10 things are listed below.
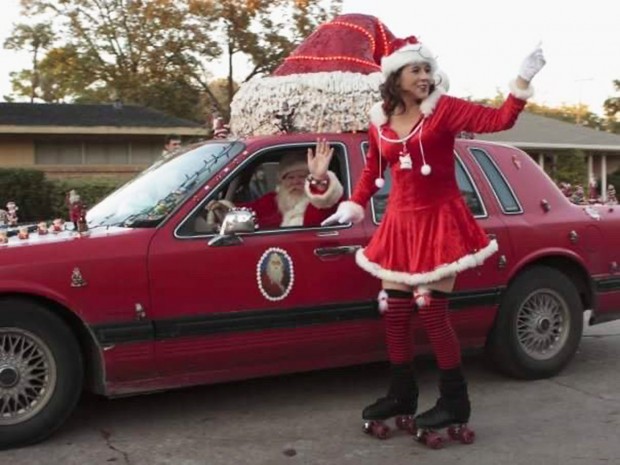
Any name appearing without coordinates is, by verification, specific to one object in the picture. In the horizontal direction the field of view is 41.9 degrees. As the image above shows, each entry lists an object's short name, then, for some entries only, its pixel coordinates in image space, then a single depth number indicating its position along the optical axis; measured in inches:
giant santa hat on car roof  205.0
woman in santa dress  164.4
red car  162.9
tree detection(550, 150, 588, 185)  1039.6
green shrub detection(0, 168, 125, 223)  802.8
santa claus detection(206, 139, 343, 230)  181.8
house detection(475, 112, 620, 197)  1126.4
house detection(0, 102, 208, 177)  977.5
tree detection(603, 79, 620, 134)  2095.2
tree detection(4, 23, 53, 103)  1305.4
